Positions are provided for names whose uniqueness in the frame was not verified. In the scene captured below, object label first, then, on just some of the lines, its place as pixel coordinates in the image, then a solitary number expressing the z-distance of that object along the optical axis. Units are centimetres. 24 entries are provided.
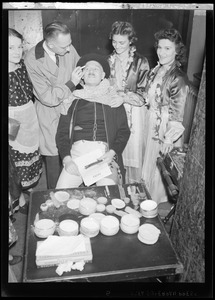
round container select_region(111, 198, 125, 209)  197
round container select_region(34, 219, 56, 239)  175
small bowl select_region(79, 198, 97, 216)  191
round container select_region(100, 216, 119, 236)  176
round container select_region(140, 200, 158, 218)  191
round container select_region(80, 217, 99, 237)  176
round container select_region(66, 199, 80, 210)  196
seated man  201
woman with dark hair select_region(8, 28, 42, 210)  182
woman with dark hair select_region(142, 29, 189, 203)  194
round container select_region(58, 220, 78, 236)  176
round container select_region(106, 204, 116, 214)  193
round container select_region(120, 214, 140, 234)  178
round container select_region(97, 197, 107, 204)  200
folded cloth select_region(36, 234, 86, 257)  164
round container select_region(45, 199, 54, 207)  196
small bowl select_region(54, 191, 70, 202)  201
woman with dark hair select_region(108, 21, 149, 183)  191
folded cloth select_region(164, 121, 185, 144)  208
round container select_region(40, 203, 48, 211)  193
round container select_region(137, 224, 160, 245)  174
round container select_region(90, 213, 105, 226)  186
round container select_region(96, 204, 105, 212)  194
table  158
